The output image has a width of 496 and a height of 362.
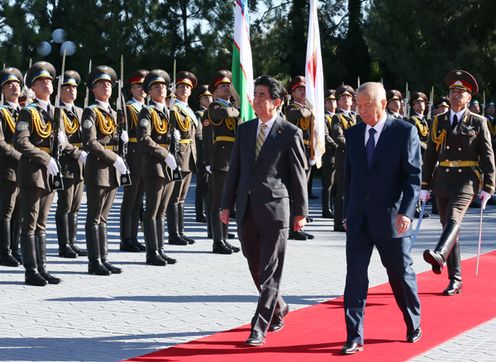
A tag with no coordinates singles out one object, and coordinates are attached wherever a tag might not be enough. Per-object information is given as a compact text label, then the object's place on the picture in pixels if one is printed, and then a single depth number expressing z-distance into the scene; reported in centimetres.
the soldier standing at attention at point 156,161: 1103
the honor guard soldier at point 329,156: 1585
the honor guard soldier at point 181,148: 1200
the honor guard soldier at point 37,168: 963
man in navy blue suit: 719
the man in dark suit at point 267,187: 748
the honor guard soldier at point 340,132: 1492
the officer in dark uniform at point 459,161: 947
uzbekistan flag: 989
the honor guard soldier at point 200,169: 1582
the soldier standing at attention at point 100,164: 1029
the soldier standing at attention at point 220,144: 1233
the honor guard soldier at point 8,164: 1094
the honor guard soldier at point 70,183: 1154
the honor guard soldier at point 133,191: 1219
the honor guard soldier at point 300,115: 1380
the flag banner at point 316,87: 1157
